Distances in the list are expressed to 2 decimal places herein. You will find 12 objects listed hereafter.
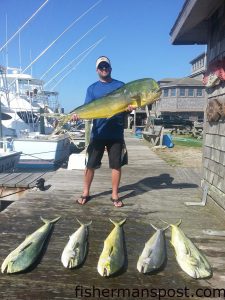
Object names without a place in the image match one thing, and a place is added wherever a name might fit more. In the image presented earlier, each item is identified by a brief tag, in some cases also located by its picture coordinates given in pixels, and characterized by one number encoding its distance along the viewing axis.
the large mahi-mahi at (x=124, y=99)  2.67
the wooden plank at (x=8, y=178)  4.41
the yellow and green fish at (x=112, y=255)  1.74
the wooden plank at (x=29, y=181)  4.23
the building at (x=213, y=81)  2.74
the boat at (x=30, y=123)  11.14
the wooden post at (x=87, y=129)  5.64
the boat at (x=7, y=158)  8.00
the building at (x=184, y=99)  29.54
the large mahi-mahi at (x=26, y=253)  1.73
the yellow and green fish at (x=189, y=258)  1.75
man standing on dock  2.95
